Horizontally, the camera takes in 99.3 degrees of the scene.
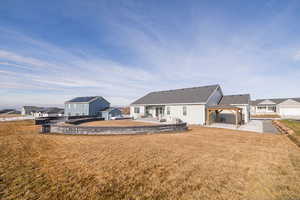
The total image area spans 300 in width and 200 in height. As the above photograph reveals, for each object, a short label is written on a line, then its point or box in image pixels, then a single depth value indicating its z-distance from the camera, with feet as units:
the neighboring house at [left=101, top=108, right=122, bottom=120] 113.46
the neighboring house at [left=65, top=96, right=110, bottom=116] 110.83
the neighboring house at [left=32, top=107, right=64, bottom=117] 164.35
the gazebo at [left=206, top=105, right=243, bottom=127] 55.84
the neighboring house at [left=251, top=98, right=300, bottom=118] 123.96
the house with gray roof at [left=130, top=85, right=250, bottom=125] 62.69
